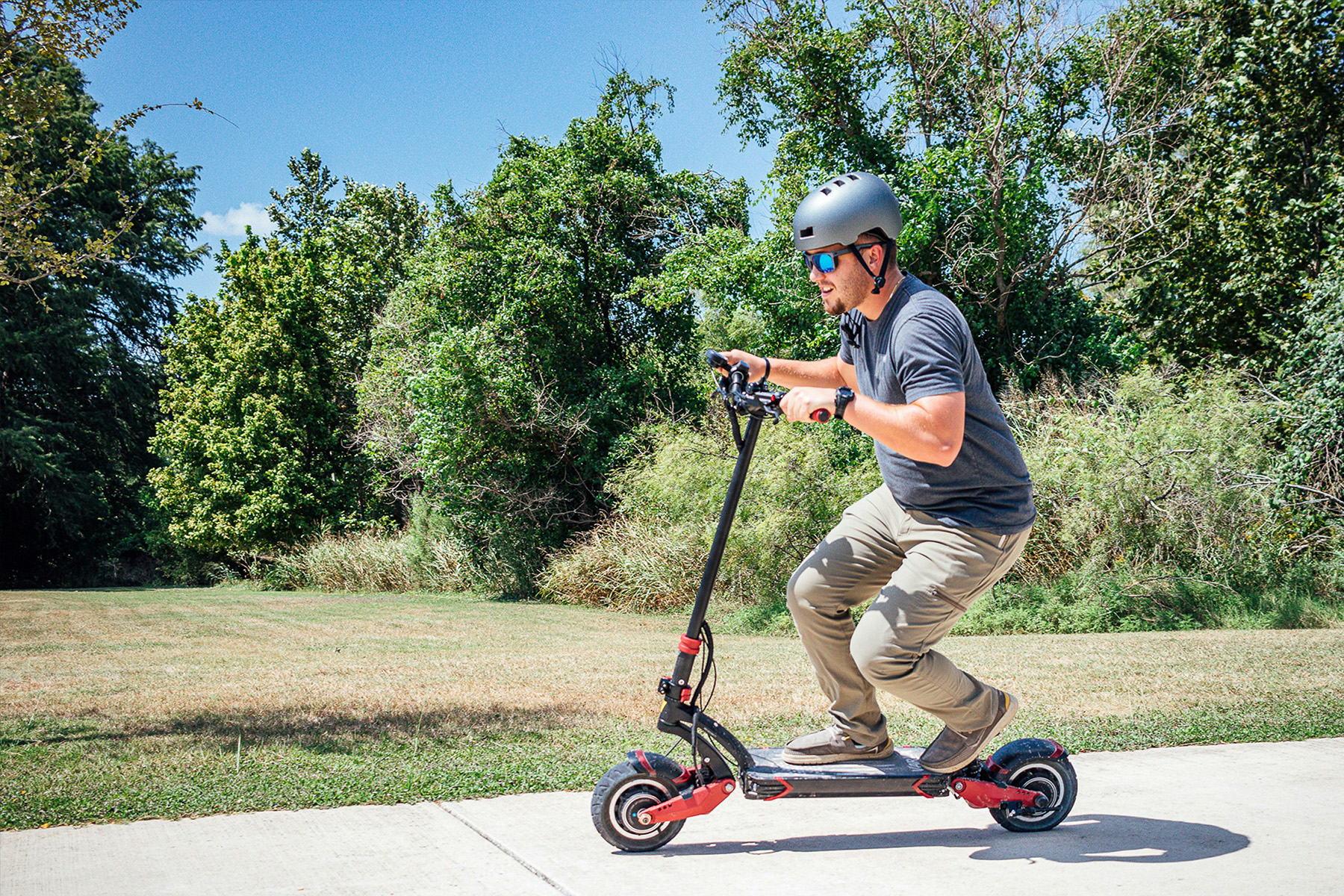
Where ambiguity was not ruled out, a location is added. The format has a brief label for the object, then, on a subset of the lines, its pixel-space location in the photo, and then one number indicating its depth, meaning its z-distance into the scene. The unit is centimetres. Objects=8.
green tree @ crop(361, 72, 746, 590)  2175
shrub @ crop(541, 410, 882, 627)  1431
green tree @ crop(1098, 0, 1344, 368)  1756
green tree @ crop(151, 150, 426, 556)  2866
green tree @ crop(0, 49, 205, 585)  3080
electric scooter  333
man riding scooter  312
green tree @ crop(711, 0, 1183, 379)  1775
